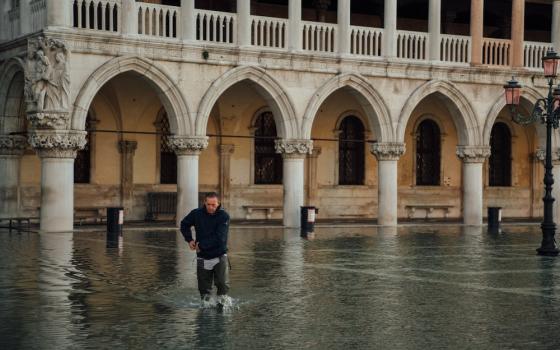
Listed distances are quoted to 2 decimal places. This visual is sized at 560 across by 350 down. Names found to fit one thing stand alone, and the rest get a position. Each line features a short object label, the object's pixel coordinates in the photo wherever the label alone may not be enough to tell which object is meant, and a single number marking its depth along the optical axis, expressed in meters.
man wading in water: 13.53
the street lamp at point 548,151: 22.16
